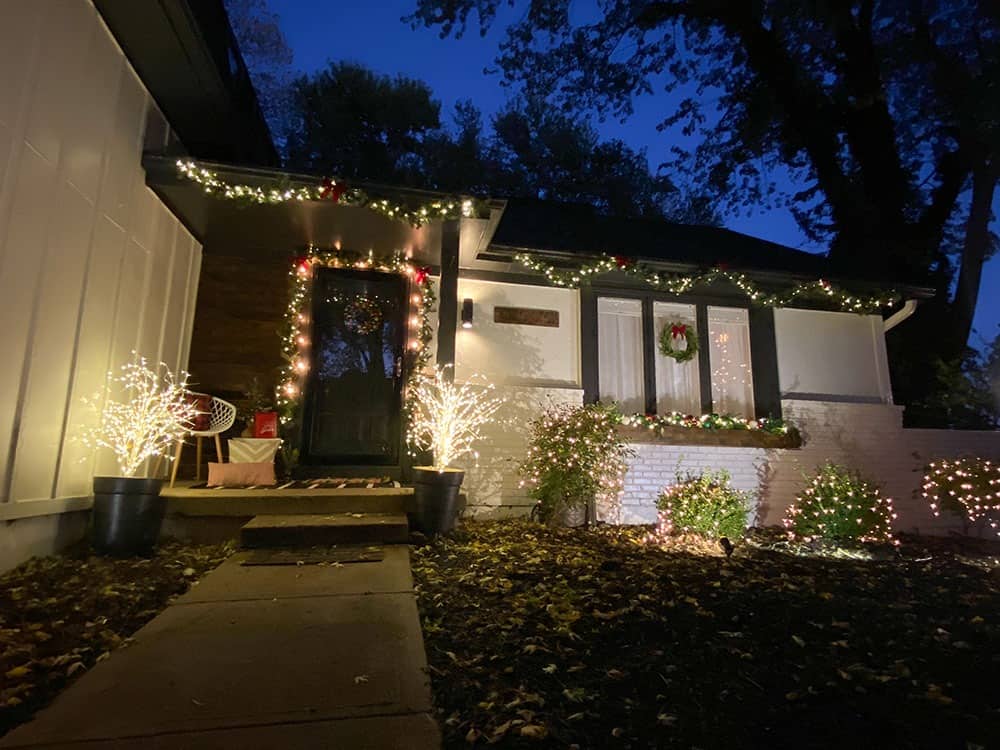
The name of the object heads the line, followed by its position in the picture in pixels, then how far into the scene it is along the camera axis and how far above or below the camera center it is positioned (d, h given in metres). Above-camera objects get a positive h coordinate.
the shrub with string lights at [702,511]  5.20 -0.53
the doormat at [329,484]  5.05 -0.32
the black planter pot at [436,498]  4.59 -0.40
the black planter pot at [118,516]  3.92 -0.51
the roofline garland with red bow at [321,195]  5.06 +2.58
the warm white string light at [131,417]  4.20 +0.26
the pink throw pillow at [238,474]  5.08 -0.24
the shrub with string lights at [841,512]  5.36 -0.54
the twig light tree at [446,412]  5.11 +0.46
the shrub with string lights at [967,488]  6.03 -0.30
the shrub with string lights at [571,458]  5.50 -0.03
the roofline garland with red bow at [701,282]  6.49 +2.29
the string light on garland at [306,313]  6.07 +1.67
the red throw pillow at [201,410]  5.47 +0.39
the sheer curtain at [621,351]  7.02 +1.44
